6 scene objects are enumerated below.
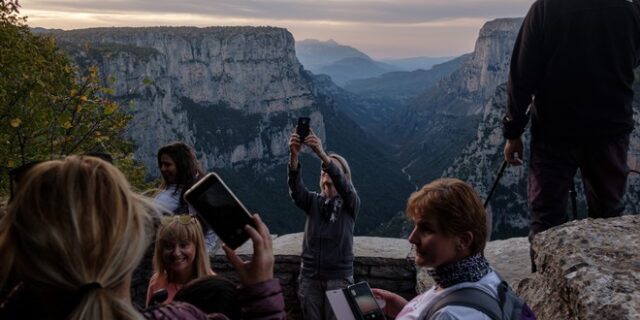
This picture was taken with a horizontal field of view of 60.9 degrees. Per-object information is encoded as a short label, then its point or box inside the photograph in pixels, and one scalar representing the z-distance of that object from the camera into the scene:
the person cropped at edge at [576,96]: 3.76
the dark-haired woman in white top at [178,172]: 5.14
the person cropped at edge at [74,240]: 1.47
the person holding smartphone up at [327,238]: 5.17
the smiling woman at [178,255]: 3.94
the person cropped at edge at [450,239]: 2.25
